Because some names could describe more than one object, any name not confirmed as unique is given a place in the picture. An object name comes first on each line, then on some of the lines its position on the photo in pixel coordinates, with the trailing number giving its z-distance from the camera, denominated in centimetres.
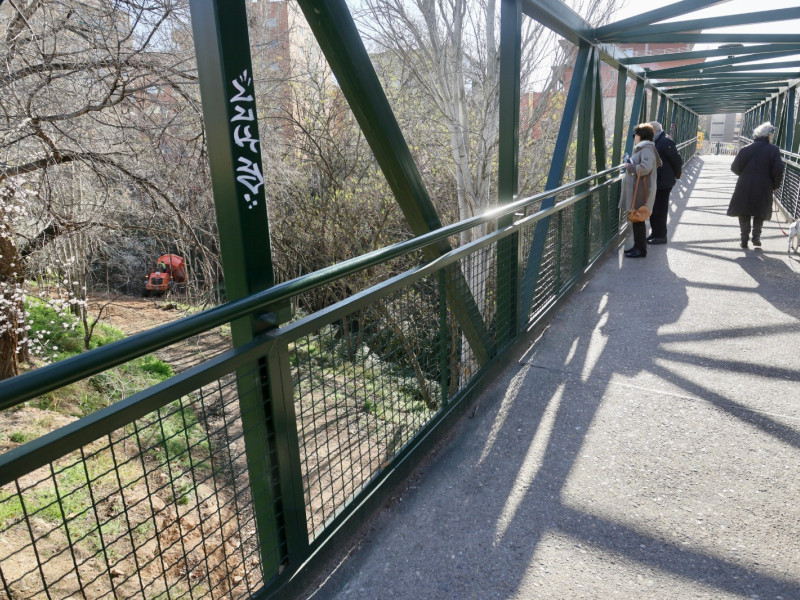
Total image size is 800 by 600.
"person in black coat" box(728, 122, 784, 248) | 727
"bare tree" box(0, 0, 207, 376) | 548
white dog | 728
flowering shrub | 619
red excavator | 1336
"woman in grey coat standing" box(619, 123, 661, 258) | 693
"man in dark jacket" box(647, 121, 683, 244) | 768
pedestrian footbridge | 191
